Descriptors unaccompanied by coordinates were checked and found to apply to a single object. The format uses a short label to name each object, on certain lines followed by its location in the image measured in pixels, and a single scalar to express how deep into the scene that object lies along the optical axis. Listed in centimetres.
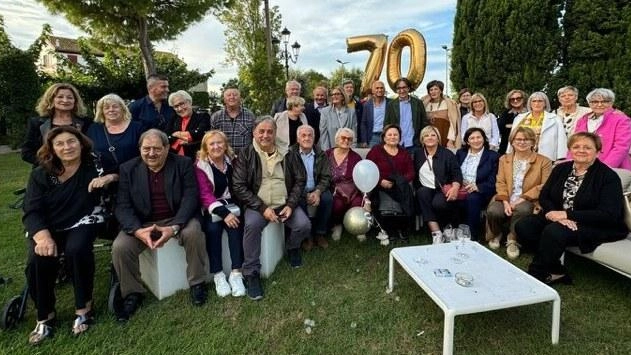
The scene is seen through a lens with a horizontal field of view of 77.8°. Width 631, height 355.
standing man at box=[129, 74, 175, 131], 424
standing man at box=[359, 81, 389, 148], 555
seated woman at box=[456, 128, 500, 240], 428
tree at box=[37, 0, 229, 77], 1138
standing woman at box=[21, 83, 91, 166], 330
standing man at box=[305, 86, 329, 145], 533
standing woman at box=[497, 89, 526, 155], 527
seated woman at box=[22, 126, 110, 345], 263
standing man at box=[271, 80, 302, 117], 539
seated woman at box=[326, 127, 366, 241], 439
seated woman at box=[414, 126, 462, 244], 424
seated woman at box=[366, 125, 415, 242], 434
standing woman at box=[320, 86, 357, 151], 536
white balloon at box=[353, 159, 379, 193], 412
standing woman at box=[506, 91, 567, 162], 441
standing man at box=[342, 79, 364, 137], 577
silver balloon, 406
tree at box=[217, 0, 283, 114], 1489
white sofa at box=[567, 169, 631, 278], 285
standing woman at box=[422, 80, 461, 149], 535
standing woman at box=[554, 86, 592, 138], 453
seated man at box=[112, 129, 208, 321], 296
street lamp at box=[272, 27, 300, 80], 1561
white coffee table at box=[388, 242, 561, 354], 228
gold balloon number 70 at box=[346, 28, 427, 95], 703
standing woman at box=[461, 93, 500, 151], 498
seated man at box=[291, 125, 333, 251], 415
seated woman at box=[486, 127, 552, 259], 392
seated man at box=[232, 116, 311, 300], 361
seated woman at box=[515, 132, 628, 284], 312
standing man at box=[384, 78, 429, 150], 519
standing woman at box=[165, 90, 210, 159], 408
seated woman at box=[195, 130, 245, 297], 331
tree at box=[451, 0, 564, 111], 970
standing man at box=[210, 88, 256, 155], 443
